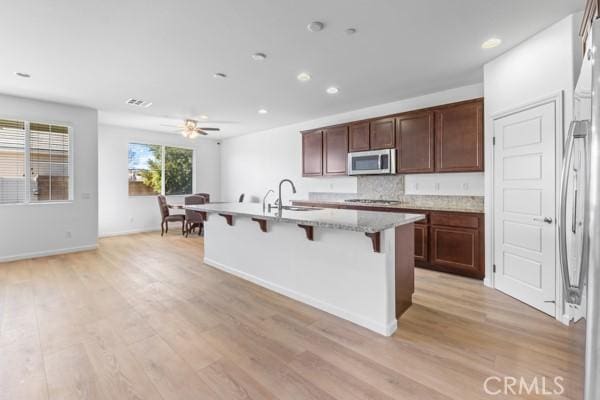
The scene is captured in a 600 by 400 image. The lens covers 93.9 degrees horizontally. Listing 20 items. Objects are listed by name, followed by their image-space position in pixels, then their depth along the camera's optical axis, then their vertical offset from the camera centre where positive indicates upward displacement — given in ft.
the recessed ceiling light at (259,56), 10.25 +5.28
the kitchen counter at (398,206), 12.42 -0.42
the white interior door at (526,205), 8.56 -0.25
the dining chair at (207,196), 25.78 +0.23
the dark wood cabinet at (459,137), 12.03 +2.73
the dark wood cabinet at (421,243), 12.93 -2.08
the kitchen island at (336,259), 7.50 -1.96
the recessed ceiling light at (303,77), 12.14 +5.40
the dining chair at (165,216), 22.34 -1.42
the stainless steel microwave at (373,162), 14.96 +2.01
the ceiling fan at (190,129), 18.11 +4.56
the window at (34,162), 14.93 +2.08
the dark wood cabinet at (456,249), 11.60 -2.22
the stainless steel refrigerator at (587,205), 3.47 -0.12
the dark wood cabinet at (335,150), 17.26 +3.06
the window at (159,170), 23.96 +2.63
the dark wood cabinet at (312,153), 18.67 +3.08
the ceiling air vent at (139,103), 15.85 +5.56
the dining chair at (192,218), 21.94 -1.55
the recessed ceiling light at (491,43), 9.29 +5.24
